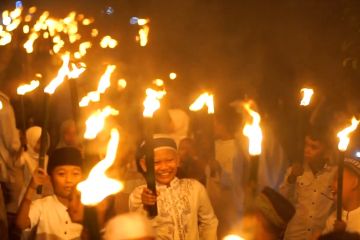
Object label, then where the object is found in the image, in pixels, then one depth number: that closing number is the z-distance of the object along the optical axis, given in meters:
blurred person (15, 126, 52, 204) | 6.93
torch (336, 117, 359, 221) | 3.92
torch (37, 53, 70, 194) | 4.48
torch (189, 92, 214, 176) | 5.23
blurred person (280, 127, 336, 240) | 5.81
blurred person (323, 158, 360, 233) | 5.07
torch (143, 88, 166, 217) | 3.34
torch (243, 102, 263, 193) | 3.08
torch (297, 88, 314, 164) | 4.51
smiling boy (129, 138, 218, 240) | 5.21
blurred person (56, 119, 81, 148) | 6.73
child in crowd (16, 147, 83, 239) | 4.64
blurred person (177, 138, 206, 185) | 6.89
